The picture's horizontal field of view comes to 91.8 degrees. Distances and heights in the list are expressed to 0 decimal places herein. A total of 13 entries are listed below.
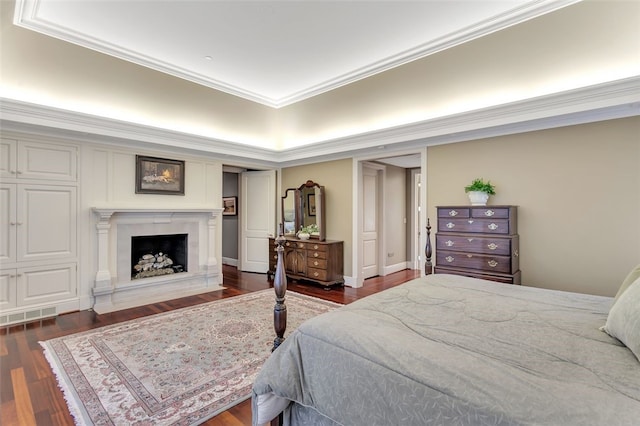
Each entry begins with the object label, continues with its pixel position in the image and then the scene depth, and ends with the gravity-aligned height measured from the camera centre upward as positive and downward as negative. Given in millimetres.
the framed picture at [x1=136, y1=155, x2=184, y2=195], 4734 +630
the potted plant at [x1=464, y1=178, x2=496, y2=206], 3744 +273
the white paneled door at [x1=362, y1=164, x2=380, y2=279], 5824 -123
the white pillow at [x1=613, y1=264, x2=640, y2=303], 1659 -356
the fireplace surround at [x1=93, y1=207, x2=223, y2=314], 4309 -651
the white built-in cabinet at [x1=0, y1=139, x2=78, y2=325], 3672 -169
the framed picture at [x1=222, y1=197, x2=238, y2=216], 7385 +223
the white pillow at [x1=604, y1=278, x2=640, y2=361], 1241 -454
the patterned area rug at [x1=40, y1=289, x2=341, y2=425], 2061 -1264
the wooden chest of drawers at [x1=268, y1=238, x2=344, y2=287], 5289 -817
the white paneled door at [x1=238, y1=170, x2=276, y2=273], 6586 -64
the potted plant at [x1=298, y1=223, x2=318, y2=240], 5848 -309
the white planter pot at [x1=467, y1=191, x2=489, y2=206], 3744 +202
